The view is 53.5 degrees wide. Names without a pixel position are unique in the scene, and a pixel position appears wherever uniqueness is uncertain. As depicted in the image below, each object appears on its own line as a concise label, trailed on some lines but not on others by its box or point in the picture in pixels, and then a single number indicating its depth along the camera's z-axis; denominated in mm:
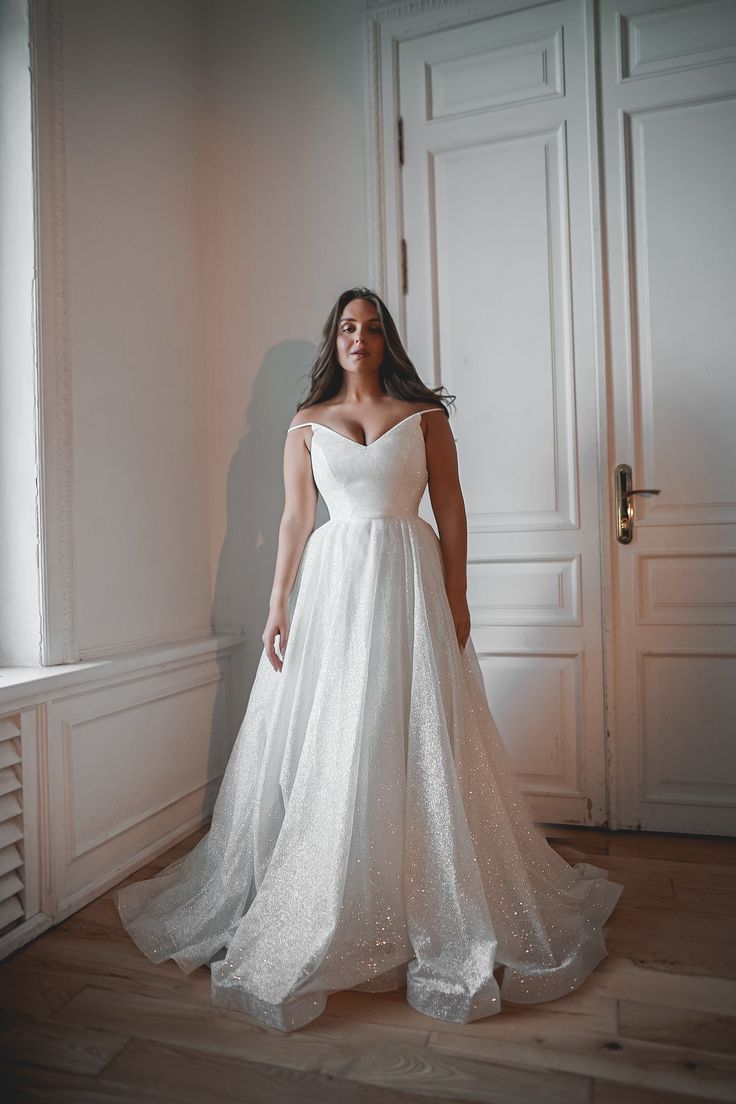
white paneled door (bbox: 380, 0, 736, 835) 2412
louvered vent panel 1732
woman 1526
